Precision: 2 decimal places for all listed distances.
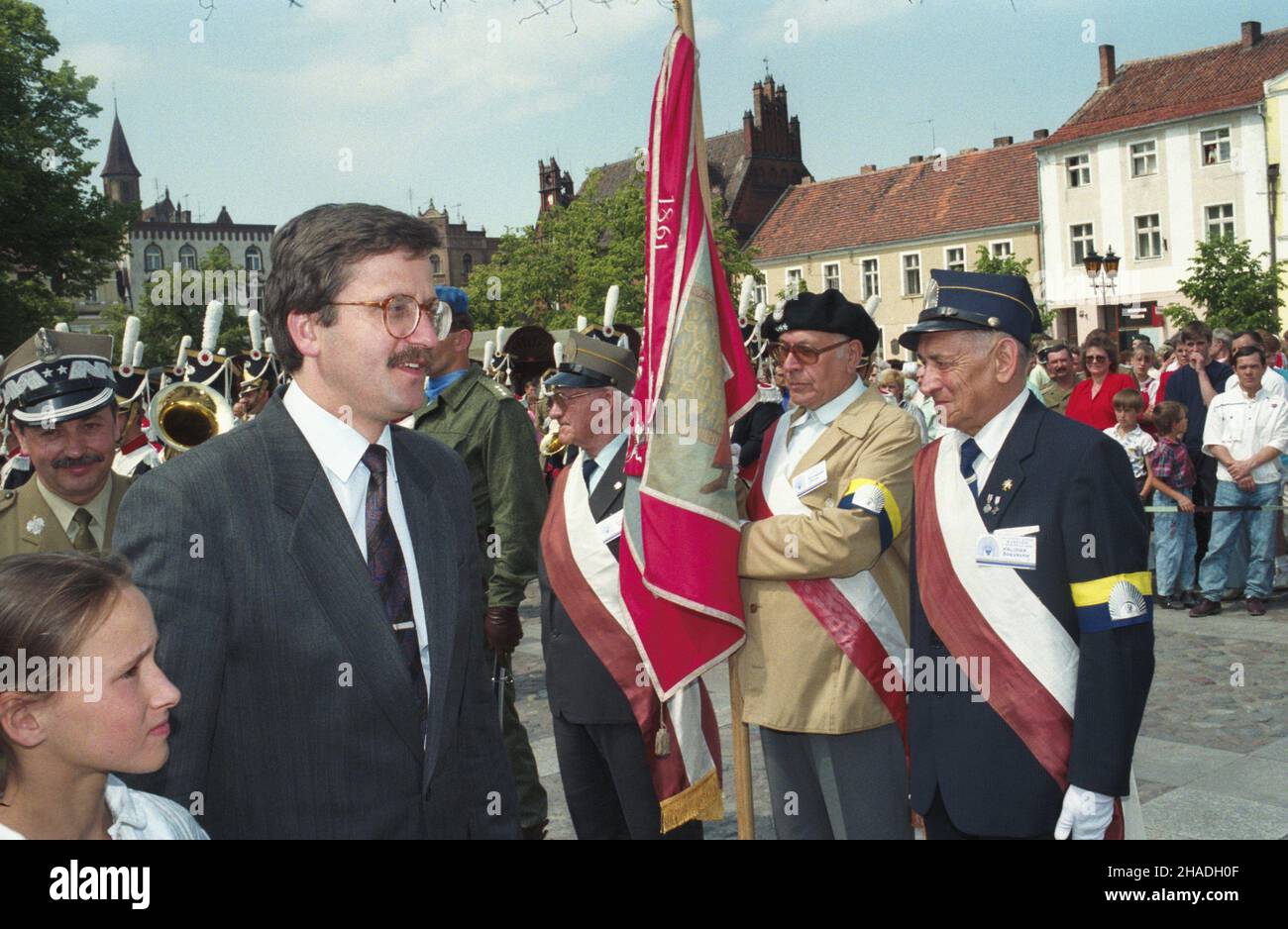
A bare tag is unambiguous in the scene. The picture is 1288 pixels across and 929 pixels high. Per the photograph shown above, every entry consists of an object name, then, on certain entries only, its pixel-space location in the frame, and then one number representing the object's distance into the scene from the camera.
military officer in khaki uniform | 4.06
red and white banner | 4.04
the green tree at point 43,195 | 30.92
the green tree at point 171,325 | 53.28
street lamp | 23.33
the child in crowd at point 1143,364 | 14.28
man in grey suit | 2.30
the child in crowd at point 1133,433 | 10.77
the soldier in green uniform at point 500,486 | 5.24
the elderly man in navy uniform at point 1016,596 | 3.14
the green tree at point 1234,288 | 30.94
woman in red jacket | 11.04
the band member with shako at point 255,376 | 10.73
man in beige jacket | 3.99
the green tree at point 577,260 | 52.44
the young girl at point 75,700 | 2.03
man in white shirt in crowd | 10.05
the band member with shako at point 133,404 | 7.81
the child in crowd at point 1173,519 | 10.40
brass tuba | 8.30
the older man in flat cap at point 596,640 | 4.45
